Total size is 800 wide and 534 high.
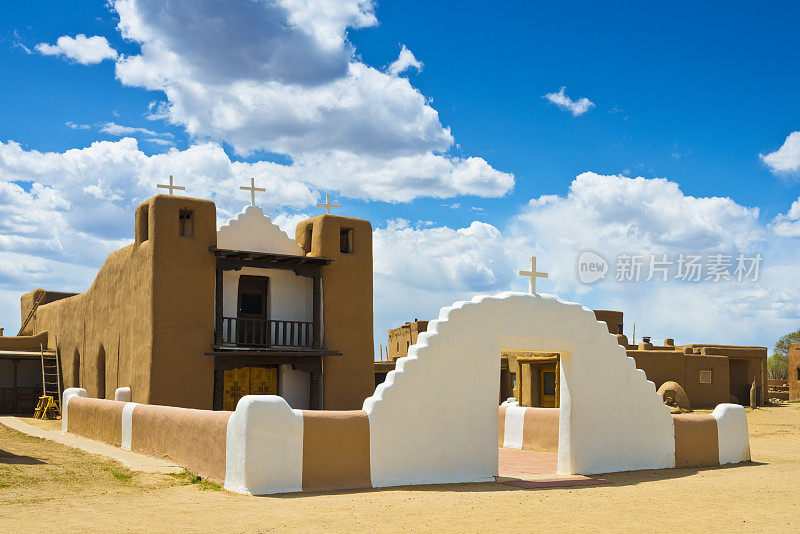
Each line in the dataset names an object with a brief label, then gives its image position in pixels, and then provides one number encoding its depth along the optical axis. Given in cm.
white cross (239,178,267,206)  2329
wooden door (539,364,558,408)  2853
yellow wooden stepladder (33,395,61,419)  2458
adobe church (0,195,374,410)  2027
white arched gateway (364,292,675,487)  1204
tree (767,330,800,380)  7050
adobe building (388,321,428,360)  3913
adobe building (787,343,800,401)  4334
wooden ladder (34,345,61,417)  2595
